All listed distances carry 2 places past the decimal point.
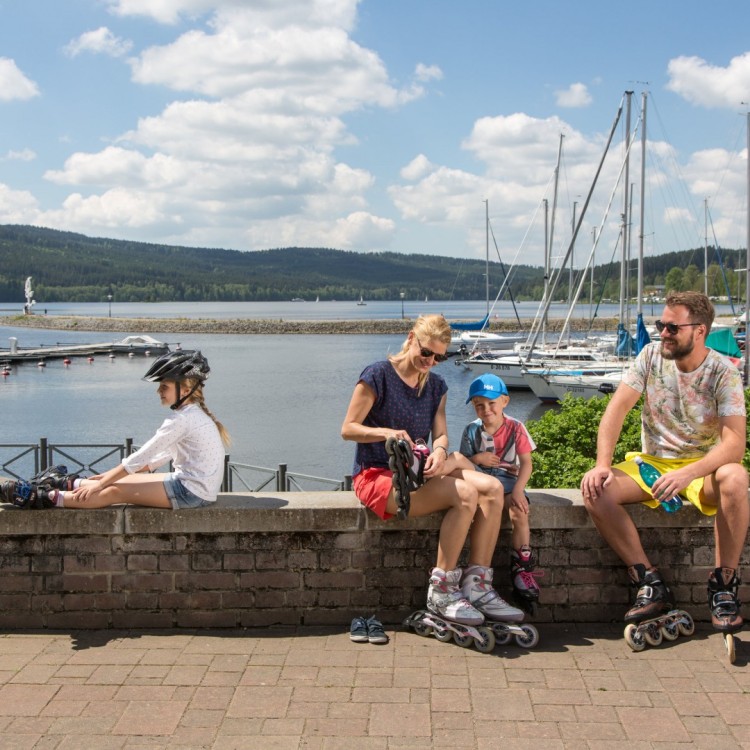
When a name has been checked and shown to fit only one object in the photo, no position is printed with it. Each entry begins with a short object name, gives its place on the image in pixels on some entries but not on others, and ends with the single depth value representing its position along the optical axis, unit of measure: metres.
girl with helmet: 5.45
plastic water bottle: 5.37
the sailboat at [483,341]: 81.61
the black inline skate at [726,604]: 4.99
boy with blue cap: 5.46
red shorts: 5.40
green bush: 11.84
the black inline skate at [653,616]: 5.17
